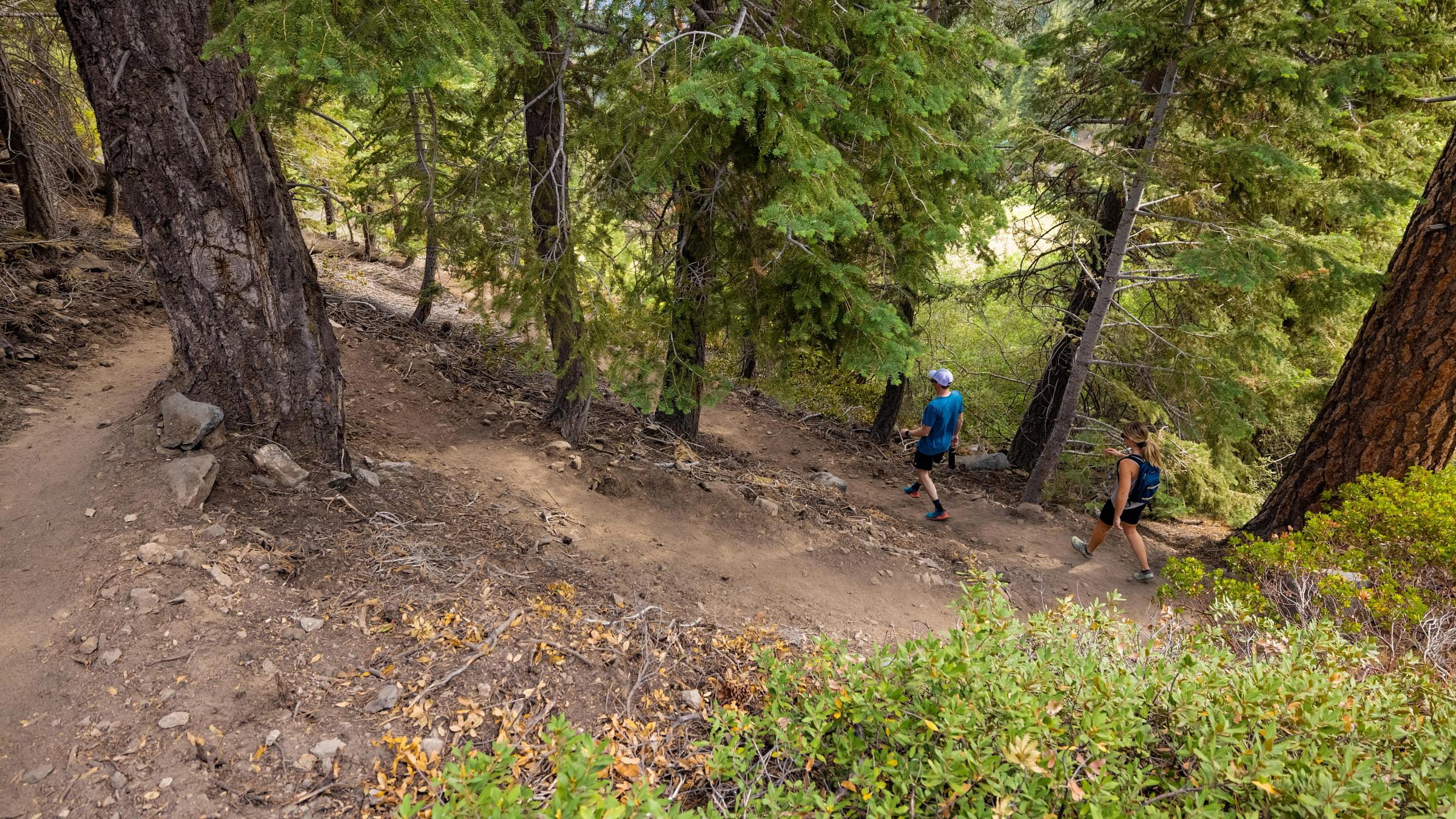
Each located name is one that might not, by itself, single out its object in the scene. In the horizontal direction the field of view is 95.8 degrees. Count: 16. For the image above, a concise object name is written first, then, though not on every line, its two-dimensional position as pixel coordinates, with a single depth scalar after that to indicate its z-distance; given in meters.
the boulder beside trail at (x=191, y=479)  3.93
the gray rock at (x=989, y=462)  11.20
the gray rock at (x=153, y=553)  3.49
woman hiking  6.43
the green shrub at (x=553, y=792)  2.07
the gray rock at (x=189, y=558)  3.53
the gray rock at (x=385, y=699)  3.01
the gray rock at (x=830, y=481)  9.12
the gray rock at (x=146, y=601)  3.23
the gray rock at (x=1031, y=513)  8.41
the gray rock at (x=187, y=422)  4.24
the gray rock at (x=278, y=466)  4.38
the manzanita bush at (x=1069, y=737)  2.16
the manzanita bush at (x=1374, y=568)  4.04
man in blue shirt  7.72
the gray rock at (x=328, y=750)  2.73
